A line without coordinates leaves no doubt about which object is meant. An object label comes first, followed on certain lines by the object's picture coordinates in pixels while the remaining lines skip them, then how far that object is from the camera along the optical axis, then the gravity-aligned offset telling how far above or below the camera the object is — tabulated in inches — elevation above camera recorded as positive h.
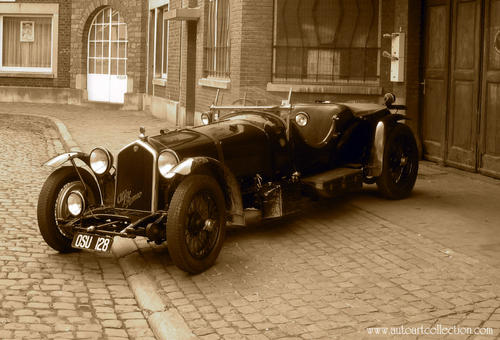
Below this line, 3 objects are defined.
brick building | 439.2 +25.0
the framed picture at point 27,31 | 1123.9 +80.6
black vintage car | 256.2 -29.2
